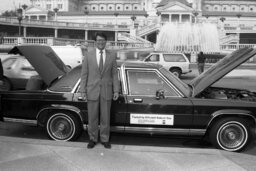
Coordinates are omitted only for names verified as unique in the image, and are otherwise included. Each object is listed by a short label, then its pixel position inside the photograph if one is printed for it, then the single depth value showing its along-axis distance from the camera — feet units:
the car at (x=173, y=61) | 68.95
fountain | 135.03
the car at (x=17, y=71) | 41.28
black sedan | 19.45
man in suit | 18.43
